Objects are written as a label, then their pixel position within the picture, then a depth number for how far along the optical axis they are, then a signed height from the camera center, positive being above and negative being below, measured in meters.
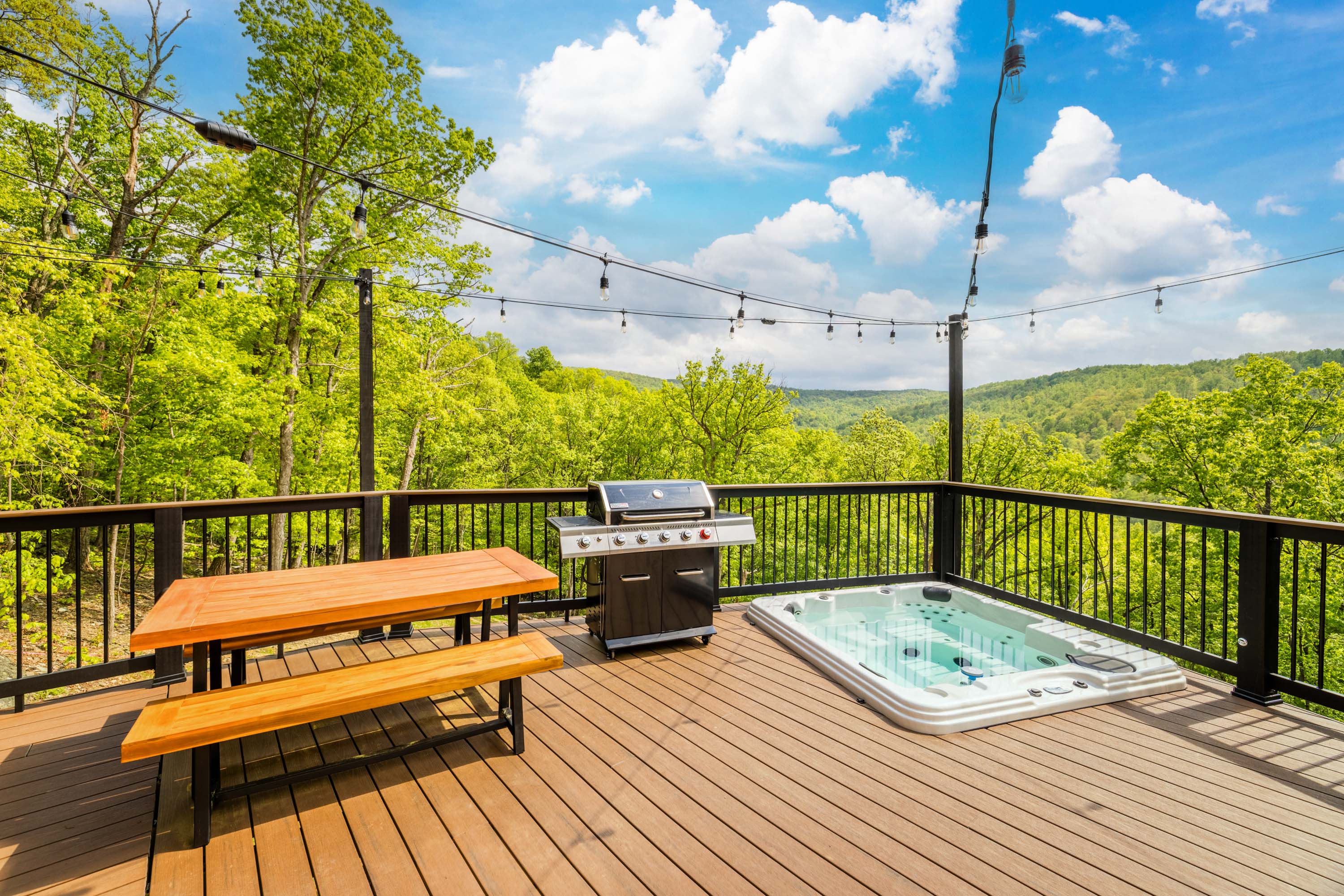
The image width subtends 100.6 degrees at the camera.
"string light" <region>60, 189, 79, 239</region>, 4.55 +1.81
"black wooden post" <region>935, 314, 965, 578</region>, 4.41 -0.04
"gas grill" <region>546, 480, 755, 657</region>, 3.01 -0.60
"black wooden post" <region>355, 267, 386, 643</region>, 3.25 +0.03
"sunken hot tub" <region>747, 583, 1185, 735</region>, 2.45 -1.11
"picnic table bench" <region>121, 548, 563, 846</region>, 1.63 -0.78
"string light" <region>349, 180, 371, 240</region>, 2.98 +1.21
